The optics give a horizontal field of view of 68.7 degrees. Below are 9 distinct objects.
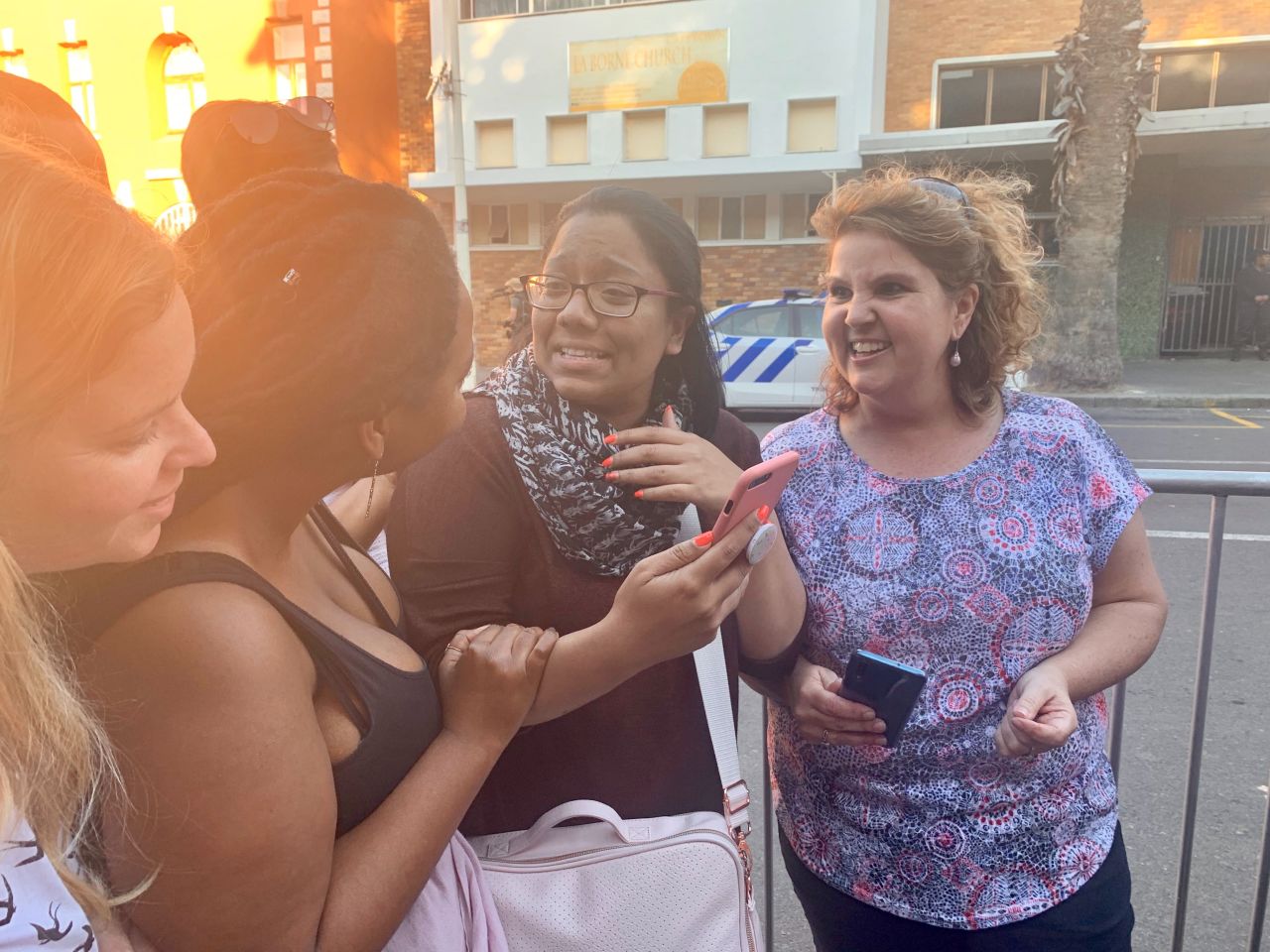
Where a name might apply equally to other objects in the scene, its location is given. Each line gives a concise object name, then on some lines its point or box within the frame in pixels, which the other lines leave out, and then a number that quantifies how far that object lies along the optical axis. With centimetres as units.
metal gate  1817
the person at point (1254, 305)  1672
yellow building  1834
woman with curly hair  159
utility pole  1561
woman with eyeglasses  130
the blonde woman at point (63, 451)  75
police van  1119
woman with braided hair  89
